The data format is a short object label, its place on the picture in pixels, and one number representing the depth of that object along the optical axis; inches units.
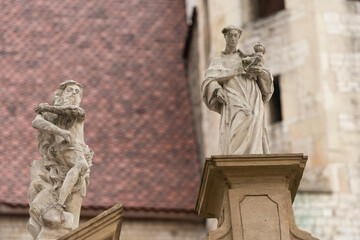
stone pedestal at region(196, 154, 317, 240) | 527.9
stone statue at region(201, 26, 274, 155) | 562.3
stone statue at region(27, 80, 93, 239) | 540.7
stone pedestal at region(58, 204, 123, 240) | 521.9
